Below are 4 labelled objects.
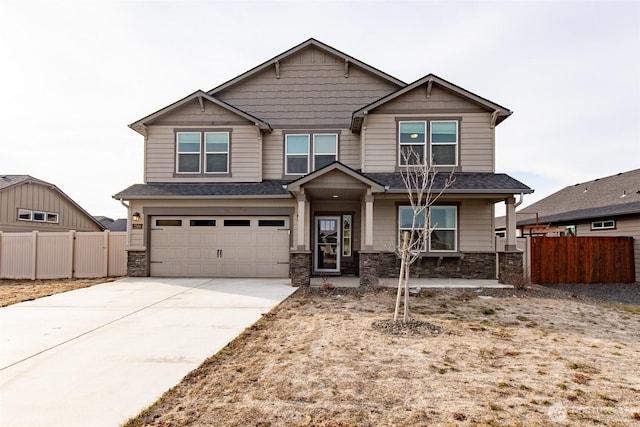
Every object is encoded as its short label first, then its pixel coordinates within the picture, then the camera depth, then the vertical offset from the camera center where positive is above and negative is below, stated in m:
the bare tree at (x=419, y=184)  10.67 +1.37
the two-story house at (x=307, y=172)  11.45 +1.87
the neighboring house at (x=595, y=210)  12.88 +0.86
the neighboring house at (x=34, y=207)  16.17 +0.97
